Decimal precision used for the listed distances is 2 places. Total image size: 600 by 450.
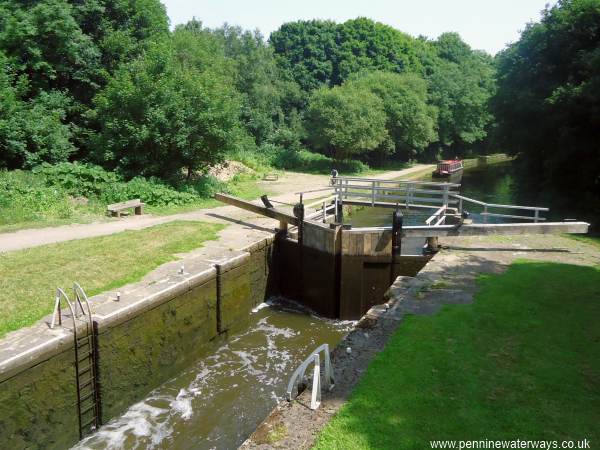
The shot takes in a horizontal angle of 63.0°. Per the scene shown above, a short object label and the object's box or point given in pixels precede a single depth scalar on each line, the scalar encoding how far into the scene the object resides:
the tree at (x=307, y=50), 62.53
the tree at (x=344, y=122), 37.38
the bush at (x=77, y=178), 16.77
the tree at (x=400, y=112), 45.19
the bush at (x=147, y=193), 16.97
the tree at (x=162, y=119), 18.70
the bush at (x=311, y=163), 38.70
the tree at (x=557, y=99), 20.97
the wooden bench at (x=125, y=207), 15.36
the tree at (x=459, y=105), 58.47
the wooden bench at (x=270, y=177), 29.04
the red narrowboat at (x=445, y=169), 41.28
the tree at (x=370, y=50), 66.31
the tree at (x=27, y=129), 16.69
